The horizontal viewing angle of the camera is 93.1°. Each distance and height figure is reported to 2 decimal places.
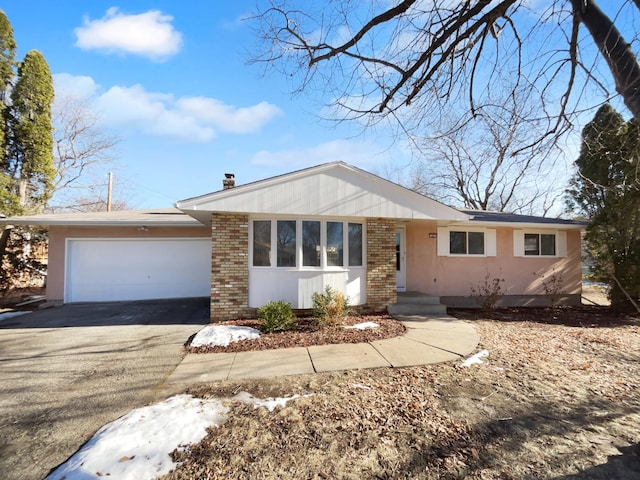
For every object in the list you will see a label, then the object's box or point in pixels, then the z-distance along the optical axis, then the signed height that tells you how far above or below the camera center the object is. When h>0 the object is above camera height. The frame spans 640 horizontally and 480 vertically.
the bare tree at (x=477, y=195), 23.06 +4.65
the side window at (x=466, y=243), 10.49 +0.33
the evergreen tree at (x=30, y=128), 13.15 +5.34
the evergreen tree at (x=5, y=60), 12.70 +8.07
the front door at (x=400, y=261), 10.11 -0.30
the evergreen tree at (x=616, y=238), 8.95 +0.47
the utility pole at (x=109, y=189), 20.92 +4.41
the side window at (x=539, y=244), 10.86 +0.32
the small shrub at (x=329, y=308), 6.97 -1.33
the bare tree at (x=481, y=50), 2.93 +2.82
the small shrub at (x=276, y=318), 6.66 -1.48
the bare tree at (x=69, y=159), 19.86 +6.07
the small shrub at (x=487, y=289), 10.22 -1.25
